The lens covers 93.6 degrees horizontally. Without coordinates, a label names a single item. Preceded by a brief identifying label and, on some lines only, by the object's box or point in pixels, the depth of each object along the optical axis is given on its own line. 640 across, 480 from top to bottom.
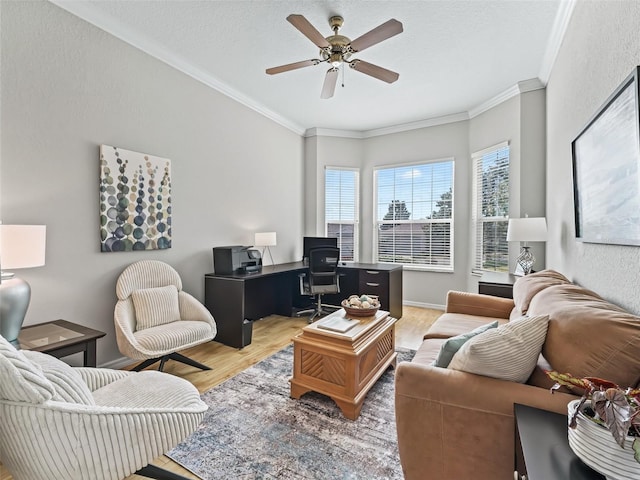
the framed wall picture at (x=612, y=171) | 1.21
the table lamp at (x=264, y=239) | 3.97
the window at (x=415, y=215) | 4.73
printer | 3.43
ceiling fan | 2.06
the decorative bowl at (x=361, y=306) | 2.47
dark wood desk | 3.20
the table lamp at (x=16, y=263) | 1.64
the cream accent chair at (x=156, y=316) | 2.24
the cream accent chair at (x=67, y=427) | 0.97
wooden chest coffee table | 2.00
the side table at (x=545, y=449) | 0.78
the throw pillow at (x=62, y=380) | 1.09
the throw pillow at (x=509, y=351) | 1.22
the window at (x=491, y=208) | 3.93
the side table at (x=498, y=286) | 3.08
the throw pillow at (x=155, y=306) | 2.53
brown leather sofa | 1.02
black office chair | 4.04
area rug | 1.56
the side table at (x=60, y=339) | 1.74
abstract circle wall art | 2.56
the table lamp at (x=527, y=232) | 2.97
